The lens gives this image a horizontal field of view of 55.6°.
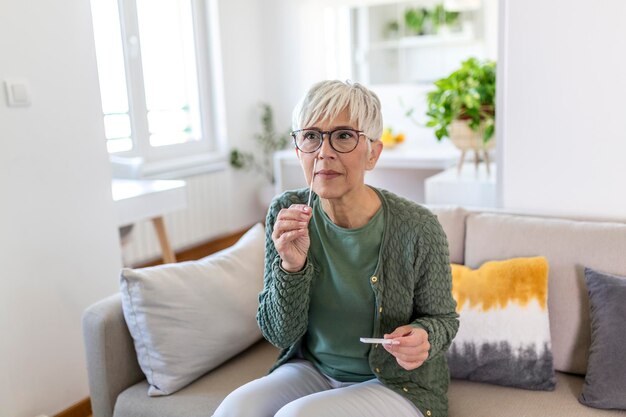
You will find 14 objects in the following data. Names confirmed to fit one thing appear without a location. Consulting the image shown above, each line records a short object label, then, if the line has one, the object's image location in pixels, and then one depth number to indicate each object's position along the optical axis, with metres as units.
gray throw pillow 1.38
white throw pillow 1.56
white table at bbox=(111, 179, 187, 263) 2.36
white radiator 3.51
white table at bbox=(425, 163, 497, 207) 2.45
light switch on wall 1.80
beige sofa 1.50
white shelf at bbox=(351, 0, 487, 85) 3.97
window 3.40
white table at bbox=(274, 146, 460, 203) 3.54
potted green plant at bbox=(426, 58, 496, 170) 2.45
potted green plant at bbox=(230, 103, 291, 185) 4.48
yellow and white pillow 1.51
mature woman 1.24
